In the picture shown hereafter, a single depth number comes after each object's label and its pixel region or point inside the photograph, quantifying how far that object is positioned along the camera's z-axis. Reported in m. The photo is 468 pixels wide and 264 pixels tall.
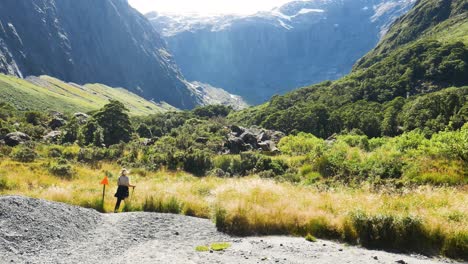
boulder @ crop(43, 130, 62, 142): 64.94
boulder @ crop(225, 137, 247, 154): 54.55
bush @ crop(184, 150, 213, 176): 42.09
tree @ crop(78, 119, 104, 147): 64.00
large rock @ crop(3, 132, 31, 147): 53.46
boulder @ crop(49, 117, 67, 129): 76.97
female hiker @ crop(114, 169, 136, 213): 19.02
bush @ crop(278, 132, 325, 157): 49.47
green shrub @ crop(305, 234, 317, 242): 14.27
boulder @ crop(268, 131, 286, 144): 66.45
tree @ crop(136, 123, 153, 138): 98.93
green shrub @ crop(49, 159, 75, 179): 33.52
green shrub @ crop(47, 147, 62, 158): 48.03
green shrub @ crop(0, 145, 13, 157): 45.25
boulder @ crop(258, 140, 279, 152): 54.50
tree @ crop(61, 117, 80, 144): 65.19
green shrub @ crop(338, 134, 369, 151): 44.08
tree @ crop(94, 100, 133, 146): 71.00
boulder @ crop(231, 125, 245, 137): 65.38
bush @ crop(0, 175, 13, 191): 22.95
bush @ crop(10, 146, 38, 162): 41.41
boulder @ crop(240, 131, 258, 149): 57.91
